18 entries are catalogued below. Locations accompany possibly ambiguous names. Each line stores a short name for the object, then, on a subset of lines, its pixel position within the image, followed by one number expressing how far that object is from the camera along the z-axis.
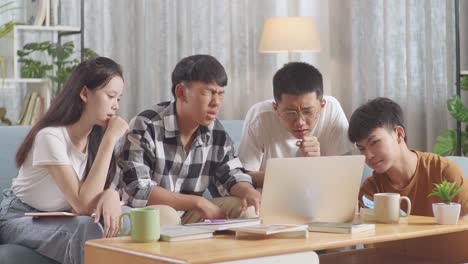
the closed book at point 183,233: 2.05
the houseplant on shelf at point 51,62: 4.91
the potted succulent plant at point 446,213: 2.37
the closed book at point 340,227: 2.19
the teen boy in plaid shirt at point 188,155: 2.84
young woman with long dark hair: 2.62
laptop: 2.26
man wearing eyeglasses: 3.01
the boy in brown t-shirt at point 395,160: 2.82
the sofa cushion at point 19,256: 2.60
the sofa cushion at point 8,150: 3.01
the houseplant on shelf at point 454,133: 4.32
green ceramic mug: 2.03
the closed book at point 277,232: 2.09
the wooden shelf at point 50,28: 4.80
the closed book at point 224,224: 2.17
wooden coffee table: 1.87
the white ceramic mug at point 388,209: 2.40
